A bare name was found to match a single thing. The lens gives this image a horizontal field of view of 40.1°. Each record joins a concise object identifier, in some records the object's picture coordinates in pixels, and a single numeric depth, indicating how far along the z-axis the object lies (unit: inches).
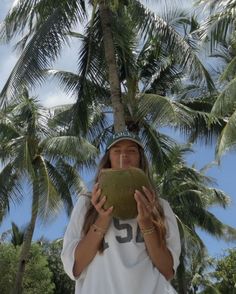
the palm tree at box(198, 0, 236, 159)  282.9
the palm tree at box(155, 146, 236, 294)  495.7
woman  58.9
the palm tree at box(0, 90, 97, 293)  366.3
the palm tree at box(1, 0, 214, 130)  265.9
